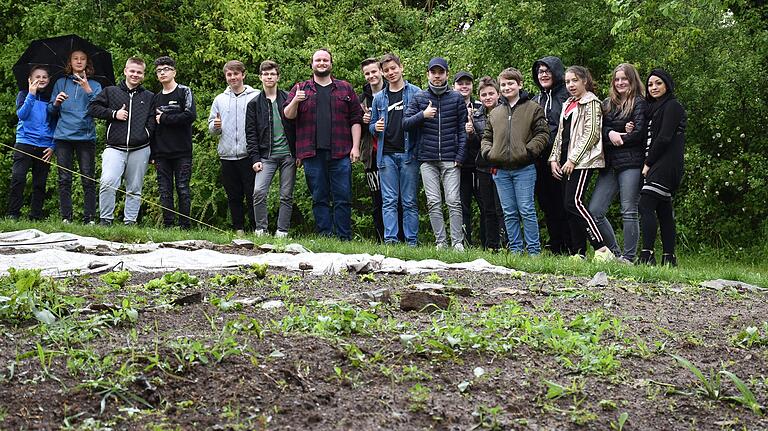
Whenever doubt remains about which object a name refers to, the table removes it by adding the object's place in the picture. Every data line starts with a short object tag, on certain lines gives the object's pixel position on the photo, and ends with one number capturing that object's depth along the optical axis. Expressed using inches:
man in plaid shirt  429.1
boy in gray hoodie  455.8
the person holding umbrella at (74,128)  470.3
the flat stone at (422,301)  194.1
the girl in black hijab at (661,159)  348.5
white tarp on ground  265.9
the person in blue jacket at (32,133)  480.4
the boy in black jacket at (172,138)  458.6
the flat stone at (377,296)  200.5
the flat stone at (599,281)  260.2
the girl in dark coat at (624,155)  357.1
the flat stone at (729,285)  277.6
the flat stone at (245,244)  356.5
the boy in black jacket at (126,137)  456.1
